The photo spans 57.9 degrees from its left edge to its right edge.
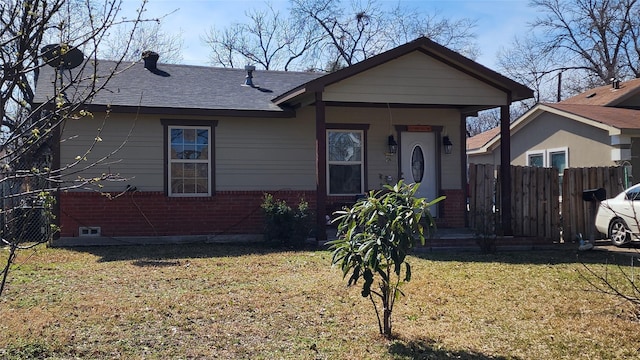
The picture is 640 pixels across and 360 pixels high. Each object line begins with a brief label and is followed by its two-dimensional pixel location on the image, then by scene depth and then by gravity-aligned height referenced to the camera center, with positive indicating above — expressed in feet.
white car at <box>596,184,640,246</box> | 40.65 -1.94
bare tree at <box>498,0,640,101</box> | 118.42 +31.37
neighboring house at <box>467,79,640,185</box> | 54.80 +6.28
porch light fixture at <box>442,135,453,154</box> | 48.11 +4.08
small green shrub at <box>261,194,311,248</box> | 39.88 -1.96
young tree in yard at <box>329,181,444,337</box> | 17.70 -1.35
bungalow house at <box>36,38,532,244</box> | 40.19 +4.11
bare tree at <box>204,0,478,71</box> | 124.36 +33.10
